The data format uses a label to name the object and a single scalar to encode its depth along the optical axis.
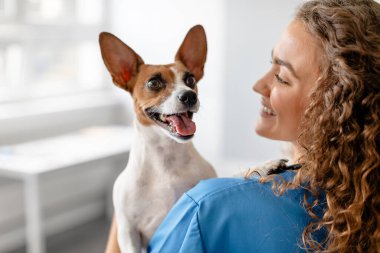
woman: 0.91
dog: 1.27
